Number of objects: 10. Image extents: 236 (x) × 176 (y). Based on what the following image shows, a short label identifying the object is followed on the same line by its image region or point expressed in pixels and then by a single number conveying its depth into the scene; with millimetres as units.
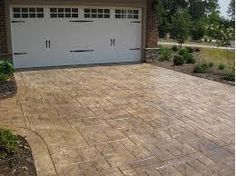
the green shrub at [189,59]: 9070
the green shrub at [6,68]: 5722
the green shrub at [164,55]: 9408
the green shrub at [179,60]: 8695
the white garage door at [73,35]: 7855
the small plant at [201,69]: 7623
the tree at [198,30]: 21337
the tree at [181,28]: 14712
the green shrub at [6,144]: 2803
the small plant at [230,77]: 6689
